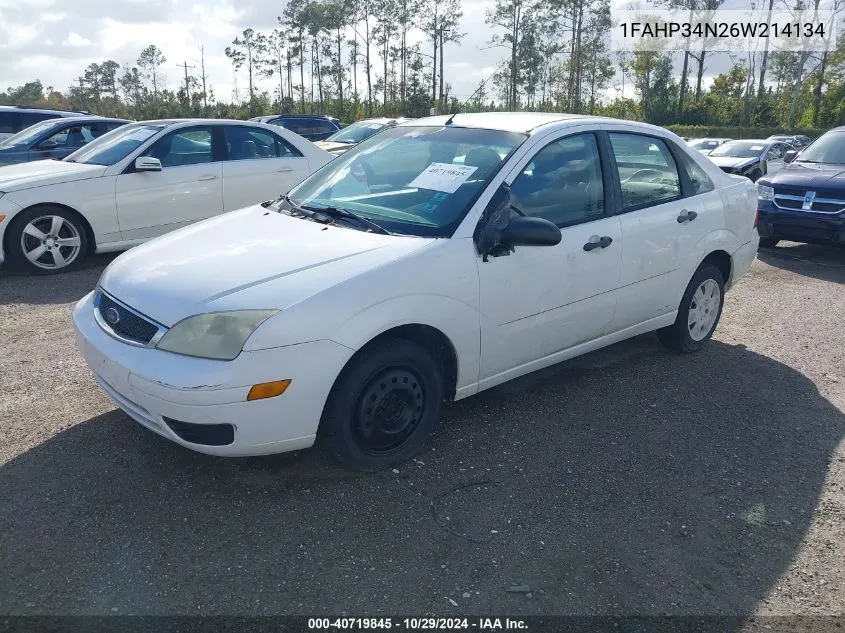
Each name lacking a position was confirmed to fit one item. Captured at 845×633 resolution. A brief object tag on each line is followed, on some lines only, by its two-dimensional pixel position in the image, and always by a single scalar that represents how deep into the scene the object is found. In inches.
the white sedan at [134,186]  270.7
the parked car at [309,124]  791.7
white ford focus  113.7
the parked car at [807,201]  326.3
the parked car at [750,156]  608.1
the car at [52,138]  405.4
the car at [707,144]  785.6
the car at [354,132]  587.1
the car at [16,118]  493.0
